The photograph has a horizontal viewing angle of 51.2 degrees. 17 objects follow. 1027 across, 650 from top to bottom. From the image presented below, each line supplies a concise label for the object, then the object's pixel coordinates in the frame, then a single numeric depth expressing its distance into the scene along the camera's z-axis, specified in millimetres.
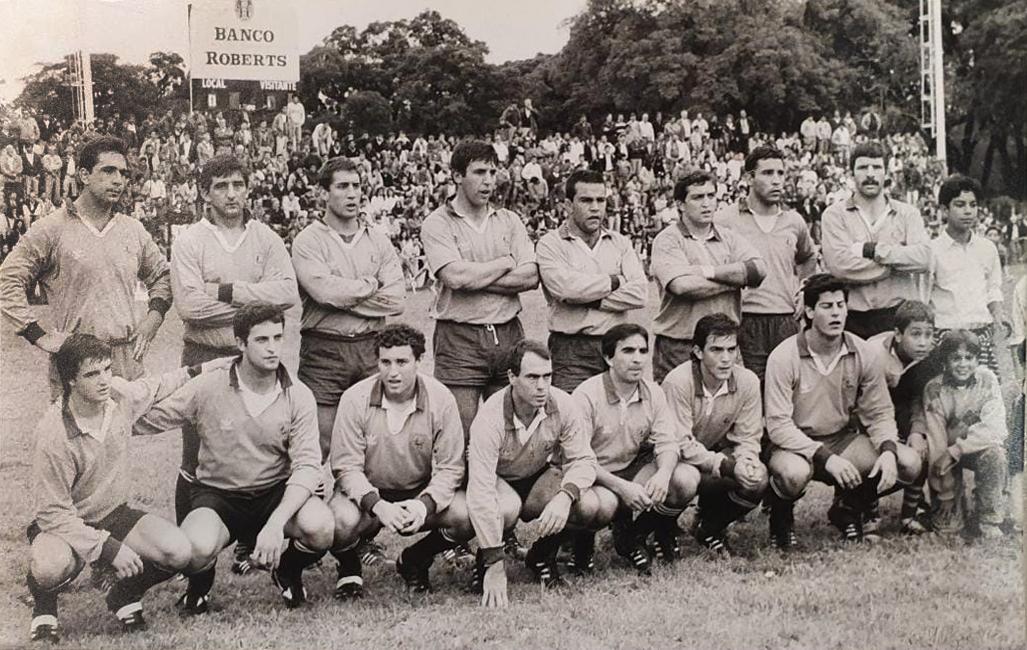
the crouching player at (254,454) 4207
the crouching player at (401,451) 4289
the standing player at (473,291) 4629
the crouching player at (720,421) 4609
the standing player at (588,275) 4703
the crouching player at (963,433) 4879
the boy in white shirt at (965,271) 4965
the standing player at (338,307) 4508
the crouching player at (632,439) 4484
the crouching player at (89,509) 4148
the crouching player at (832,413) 4730
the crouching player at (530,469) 4238
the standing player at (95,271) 4277
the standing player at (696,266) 4793
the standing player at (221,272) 4375
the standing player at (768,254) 4938
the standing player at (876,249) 4996
